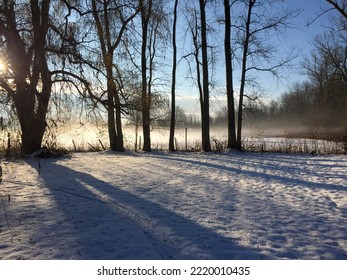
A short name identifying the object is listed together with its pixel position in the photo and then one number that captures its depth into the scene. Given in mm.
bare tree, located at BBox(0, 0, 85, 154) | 11055
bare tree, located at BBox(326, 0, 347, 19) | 14070
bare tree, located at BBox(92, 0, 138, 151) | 12688
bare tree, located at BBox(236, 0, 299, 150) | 17891
